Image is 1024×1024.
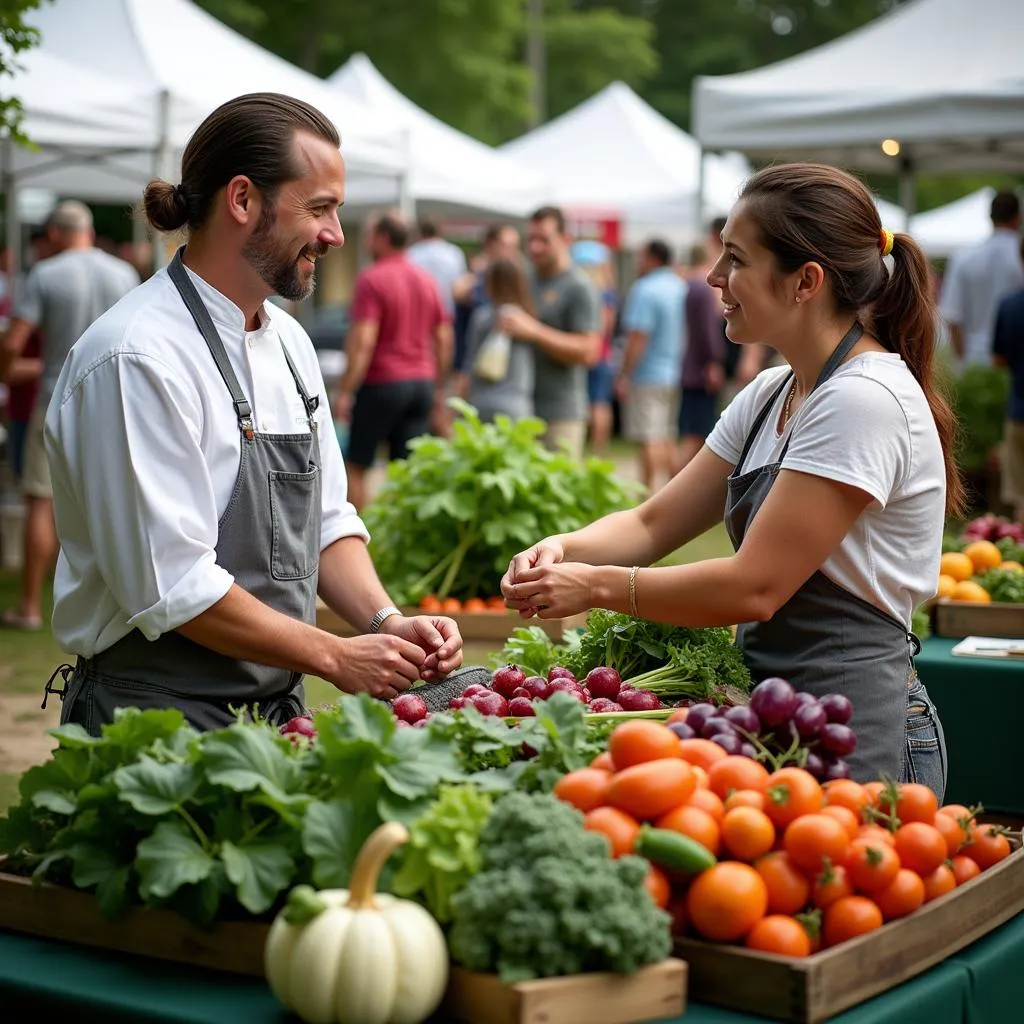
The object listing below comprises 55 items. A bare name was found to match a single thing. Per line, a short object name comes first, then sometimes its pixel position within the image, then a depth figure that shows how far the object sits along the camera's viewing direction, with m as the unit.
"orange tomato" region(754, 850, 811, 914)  1.90
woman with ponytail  2.51
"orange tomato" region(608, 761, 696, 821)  1.92
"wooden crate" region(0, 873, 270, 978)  1.92
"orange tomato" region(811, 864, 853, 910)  1.91
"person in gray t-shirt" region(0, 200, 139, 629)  7.68
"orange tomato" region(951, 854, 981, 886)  2.15
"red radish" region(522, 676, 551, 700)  2.68
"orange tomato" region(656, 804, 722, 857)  1.90
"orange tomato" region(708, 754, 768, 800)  2.02
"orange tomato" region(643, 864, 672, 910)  1.85
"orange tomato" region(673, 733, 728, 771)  2.08
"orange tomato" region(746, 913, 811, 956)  1.85
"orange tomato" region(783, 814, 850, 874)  1.89
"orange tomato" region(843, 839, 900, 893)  1.93
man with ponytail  2.59
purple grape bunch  2.13
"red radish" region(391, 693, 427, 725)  2.53
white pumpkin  1.70
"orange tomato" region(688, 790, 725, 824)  1.95
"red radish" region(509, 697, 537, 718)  2.57
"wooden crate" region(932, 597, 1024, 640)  4.71
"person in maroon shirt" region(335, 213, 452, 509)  9.06
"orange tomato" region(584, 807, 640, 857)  1.88
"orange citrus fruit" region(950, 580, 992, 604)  4.77
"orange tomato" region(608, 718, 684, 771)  2.00
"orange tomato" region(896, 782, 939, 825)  2.08
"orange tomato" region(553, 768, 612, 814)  1.96
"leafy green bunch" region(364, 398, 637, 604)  5.32
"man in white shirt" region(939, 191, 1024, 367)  10.36
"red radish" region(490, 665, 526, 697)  2.78
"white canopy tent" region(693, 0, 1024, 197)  9.21
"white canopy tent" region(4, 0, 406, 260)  8.34
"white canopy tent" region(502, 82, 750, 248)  18.95
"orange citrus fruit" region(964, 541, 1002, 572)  5.11
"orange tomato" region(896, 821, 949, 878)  2.03
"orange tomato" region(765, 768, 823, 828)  1.95
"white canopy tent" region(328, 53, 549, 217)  13.69
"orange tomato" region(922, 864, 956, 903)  2.07
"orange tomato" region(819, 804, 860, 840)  1.94
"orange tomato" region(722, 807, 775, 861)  1.91
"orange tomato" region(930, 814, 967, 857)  2.13
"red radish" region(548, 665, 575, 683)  2.84
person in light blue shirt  11.74
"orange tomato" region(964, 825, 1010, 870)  2.21
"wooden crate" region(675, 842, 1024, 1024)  1.80
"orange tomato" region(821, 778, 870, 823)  2.02
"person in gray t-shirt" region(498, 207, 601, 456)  8.32
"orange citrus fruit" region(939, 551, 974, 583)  4.94
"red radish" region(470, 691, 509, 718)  2.56
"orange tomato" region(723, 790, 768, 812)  1.96
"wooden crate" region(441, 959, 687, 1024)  1.68
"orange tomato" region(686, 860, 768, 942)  1.84
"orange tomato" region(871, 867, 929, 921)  1.96
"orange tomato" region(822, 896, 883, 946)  1.91
